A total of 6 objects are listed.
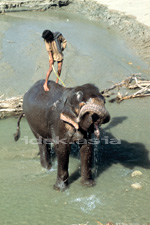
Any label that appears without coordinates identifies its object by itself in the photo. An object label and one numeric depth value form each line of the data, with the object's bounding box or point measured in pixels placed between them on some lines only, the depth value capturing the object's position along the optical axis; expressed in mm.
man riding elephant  14170
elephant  10000
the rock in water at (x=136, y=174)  13562
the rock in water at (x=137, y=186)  12797
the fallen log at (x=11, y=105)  18687
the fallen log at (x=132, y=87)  20656
